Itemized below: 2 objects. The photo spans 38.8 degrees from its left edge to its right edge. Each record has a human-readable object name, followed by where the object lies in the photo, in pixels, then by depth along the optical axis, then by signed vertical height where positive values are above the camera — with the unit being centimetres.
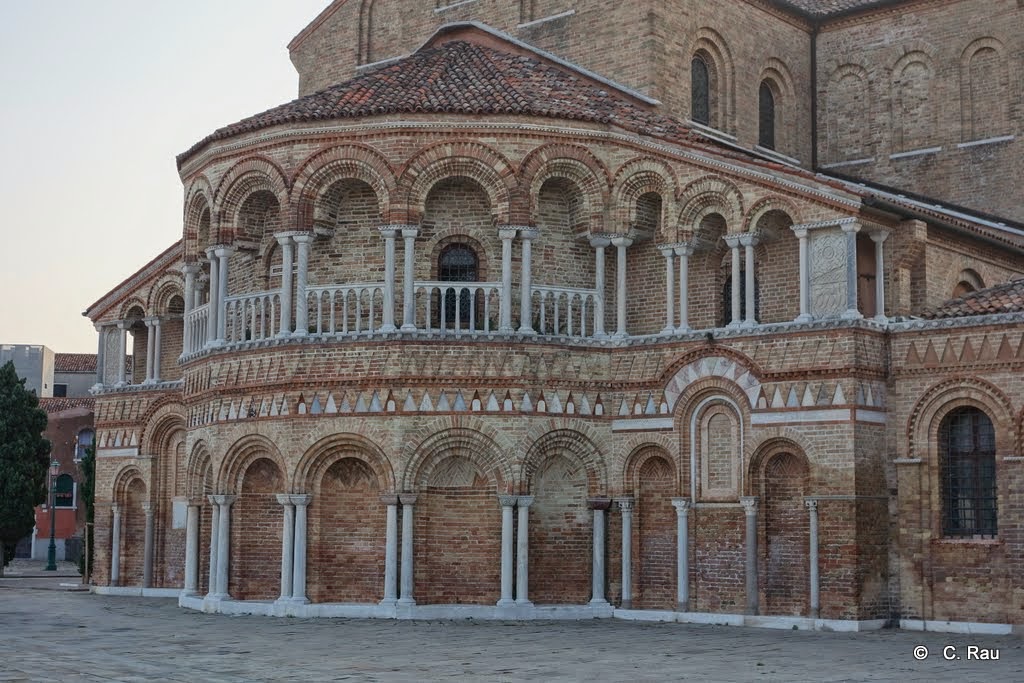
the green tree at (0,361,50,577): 3691 +113
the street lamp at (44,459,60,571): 4191 -149
